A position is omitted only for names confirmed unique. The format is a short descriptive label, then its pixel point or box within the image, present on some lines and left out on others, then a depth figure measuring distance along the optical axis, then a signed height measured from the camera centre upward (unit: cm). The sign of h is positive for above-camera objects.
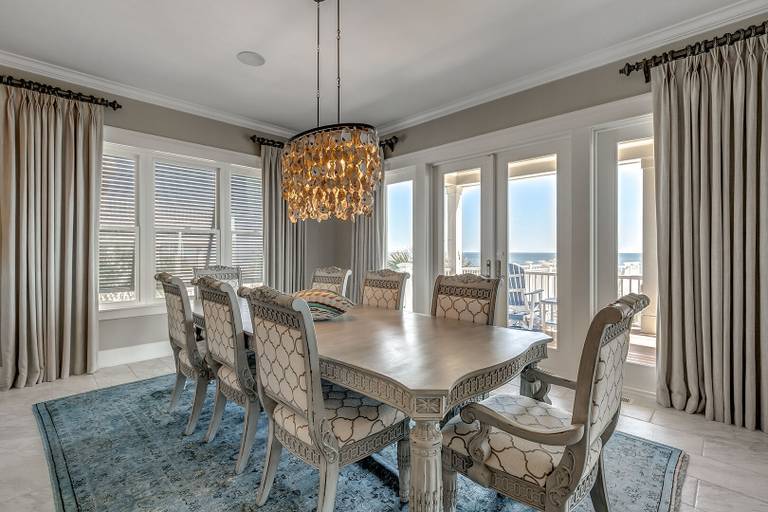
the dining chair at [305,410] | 141 -67
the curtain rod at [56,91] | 310 +142
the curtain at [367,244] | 479 +13
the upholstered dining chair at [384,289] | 299 -28
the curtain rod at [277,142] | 463 +140
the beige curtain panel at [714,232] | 238 +15
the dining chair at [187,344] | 233 -57
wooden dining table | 127 -43
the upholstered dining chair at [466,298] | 235 -29
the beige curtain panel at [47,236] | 310 +16
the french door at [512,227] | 350 +28
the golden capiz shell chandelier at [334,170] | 224 +51
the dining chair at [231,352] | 190 -52
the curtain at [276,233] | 471 +27
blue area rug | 173 -113
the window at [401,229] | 462 +32
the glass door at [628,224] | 296 +25
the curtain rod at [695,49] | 236 +140
